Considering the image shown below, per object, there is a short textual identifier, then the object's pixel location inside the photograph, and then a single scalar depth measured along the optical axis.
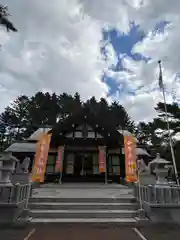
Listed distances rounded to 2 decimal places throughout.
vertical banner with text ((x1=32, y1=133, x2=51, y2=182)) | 8.84
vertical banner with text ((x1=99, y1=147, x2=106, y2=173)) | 12.69
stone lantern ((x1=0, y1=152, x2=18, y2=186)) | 6.13
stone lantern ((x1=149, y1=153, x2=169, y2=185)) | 6.42
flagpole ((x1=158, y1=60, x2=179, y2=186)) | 11.24
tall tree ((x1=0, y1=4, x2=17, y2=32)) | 5.82
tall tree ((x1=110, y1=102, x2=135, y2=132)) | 37.52
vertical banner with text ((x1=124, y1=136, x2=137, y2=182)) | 8.84
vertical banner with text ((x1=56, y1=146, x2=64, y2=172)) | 12.73
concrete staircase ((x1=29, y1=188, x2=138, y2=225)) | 5.91
